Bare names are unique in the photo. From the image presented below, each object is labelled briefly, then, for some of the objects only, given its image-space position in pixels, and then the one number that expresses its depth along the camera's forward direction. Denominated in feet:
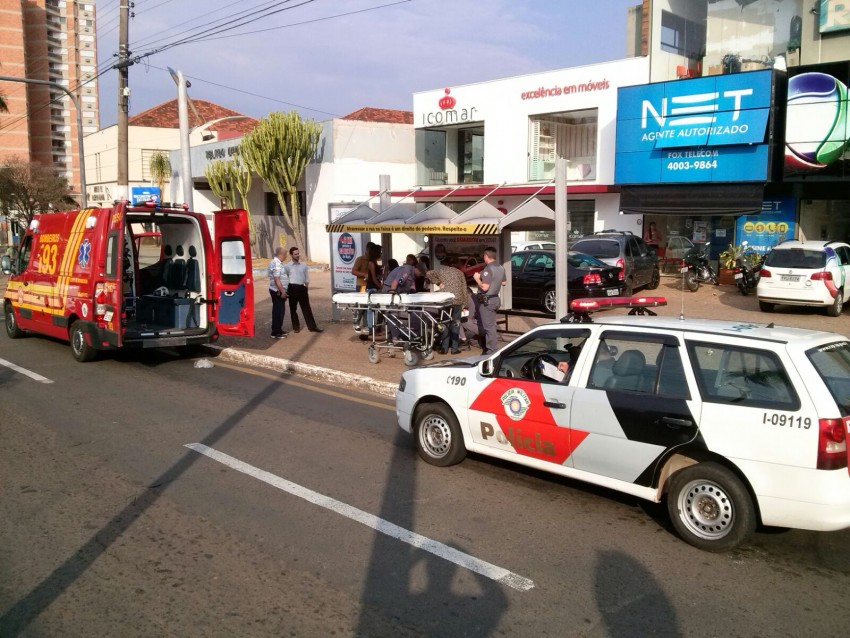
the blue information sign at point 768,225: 74.59
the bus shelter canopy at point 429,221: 40.68
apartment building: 308.19
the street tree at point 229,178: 113.70
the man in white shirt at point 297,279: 46.80
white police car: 15.42
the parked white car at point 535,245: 68.61
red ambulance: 36.37
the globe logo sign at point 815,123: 69.10
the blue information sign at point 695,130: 71.10
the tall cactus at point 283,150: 102.83
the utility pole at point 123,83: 70.23
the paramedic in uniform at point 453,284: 39.19
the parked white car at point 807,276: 53.57
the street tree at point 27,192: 141.18
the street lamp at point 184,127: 57.98
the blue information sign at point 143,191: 70.71
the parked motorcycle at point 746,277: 66.59
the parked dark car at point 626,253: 63.00
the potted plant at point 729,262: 72.74
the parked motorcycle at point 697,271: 69.67
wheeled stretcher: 37.63
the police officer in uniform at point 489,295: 38.06
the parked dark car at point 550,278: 57.47
